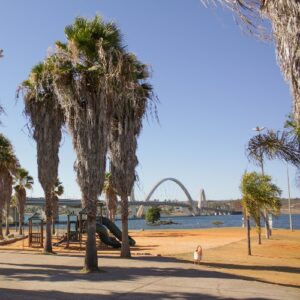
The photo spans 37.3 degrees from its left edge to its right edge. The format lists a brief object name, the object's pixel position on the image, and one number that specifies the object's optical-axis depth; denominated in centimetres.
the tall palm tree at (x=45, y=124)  2567
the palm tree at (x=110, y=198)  6029
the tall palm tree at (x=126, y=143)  2248
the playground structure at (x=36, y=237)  3484
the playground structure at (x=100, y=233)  3412
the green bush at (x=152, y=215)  13535
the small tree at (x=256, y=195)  3083
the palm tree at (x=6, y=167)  4148
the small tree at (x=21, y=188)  5916
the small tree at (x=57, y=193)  6088
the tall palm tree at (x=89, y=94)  1705
